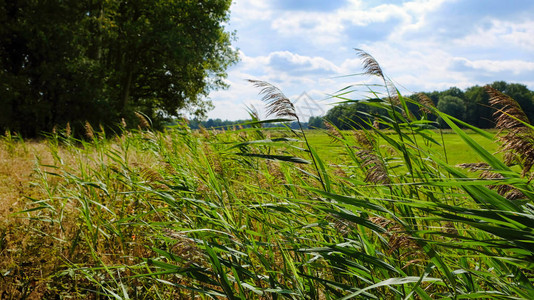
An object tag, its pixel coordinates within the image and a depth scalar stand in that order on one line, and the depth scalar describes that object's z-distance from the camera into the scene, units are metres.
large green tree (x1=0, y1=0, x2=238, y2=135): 15.02
